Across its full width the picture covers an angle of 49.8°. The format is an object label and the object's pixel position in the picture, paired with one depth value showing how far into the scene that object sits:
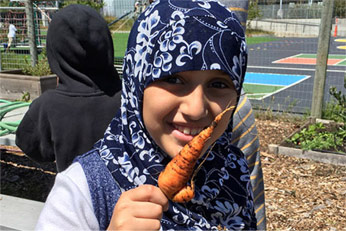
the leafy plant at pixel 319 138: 5.29
